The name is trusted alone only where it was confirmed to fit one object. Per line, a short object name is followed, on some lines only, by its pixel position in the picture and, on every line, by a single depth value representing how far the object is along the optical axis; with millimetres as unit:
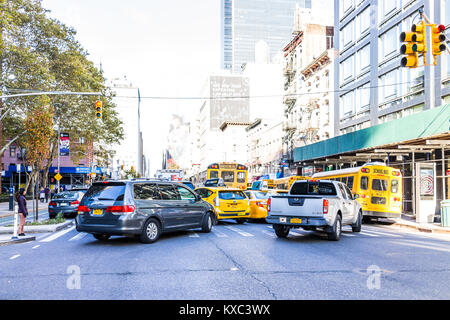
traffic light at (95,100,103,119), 22212
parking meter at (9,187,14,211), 30578
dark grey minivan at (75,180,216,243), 11523
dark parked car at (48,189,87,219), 21680
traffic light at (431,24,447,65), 12070
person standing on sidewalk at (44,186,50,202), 46400
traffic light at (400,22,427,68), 11922
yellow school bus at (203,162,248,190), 36438
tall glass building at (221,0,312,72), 179000
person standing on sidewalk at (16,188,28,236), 13648
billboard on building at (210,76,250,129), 128625
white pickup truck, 12367
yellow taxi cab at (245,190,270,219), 19531
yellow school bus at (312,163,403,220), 20016
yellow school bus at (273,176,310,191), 32719
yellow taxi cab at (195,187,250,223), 18109
